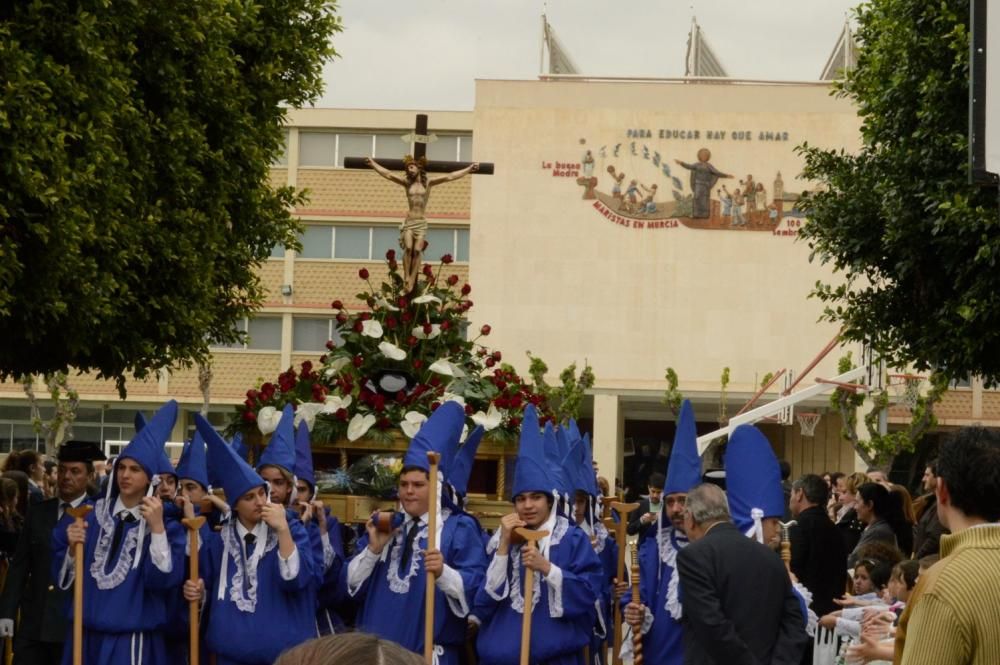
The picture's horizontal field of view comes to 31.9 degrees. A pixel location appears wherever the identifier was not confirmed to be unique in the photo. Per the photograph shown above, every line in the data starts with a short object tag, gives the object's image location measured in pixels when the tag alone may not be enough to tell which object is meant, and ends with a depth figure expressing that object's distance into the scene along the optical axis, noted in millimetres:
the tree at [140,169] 12547
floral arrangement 12039
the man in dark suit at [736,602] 7863
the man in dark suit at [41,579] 10820
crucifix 13031
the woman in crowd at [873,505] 12977
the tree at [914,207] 16047
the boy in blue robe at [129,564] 9805
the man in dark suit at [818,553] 12484
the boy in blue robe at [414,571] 9547
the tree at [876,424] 39562
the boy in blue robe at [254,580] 9445
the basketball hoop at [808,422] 46656
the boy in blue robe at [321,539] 10070
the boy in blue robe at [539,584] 9344
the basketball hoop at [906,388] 42469
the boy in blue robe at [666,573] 9609
